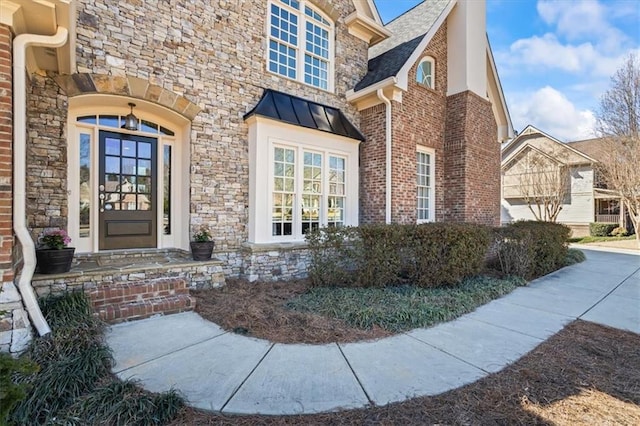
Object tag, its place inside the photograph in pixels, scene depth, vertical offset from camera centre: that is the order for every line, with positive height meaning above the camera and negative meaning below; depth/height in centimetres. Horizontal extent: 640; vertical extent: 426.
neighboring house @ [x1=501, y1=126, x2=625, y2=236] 2075 +242
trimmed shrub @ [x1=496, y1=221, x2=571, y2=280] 721 -86
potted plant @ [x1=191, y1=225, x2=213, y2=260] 604 -67
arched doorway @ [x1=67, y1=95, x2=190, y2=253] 566 +72
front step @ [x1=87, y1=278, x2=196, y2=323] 432 -129
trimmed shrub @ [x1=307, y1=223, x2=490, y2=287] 582 -79
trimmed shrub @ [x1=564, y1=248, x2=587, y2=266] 959 -144
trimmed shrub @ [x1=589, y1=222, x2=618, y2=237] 2102 -101
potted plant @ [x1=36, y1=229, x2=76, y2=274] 436 -59
